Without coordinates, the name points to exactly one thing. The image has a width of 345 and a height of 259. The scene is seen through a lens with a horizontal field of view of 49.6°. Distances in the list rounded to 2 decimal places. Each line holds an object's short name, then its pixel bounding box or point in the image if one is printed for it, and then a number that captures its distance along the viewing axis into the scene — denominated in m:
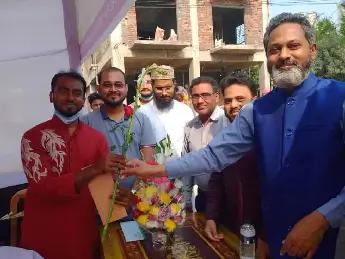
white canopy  3.15
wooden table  1.93
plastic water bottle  1.81
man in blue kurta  1.45
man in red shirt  2.13
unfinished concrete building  13.40
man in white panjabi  3.87
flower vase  1.99
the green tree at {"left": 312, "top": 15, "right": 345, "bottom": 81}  17.06
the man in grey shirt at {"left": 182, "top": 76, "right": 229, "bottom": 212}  2.96
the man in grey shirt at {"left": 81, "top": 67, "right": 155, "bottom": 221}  3.09
